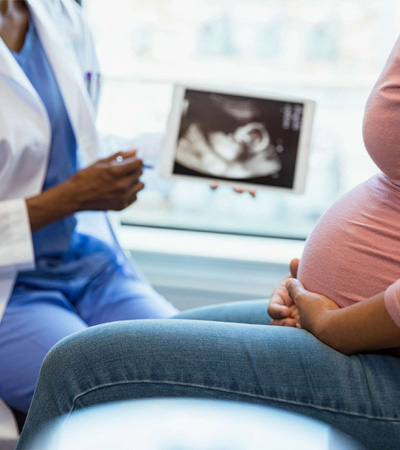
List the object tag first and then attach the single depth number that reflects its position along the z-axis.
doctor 1.80
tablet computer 1.90
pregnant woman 1.46
